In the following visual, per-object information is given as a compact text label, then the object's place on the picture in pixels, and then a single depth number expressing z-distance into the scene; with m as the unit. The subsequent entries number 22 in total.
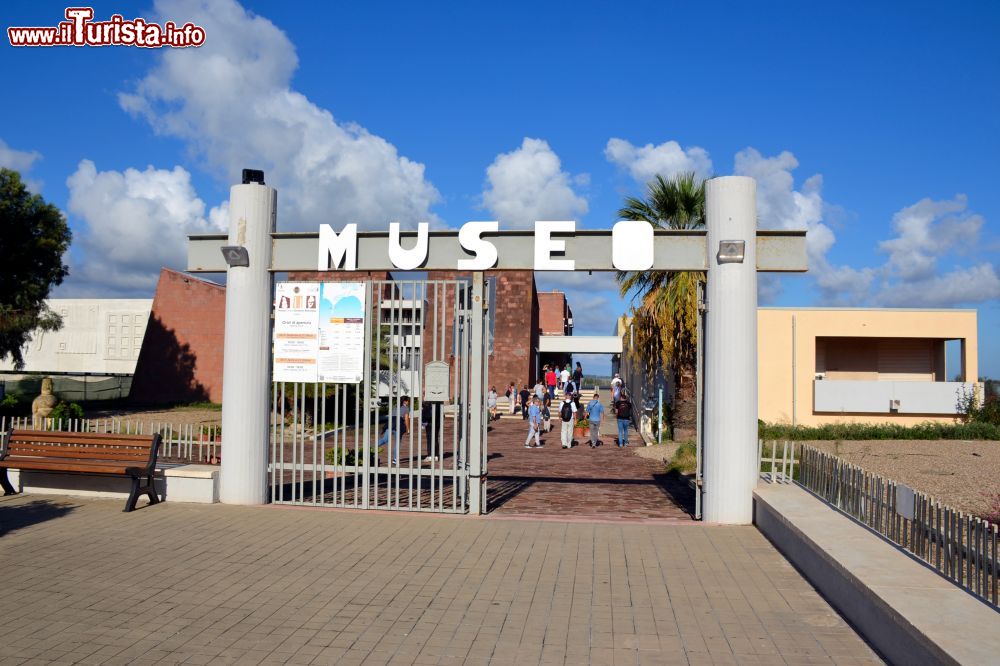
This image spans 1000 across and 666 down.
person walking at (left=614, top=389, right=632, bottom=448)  21.17
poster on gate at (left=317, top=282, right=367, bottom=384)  10.07
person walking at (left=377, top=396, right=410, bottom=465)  14.88
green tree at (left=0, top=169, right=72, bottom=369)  30.06
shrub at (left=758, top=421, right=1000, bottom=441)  21.20
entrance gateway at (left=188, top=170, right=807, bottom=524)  9.38
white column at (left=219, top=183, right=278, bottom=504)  10.16
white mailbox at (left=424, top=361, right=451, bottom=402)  9.57
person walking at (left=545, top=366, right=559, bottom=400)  36.66
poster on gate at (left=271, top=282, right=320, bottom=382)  10.20
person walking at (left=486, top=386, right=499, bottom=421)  30.92
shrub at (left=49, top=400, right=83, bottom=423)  18.89
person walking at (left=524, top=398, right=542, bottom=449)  21.86
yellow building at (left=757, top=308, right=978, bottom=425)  24.05
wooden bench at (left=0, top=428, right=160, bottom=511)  9.98
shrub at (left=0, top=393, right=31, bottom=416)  24.36
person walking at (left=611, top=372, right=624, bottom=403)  29.43
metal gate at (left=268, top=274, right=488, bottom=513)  9.54
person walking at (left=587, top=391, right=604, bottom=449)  21.77
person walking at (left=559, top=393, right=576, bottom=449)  21.03
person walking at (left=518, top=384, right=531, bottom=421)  32.49
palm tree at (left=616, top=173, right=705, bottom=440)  19.28
